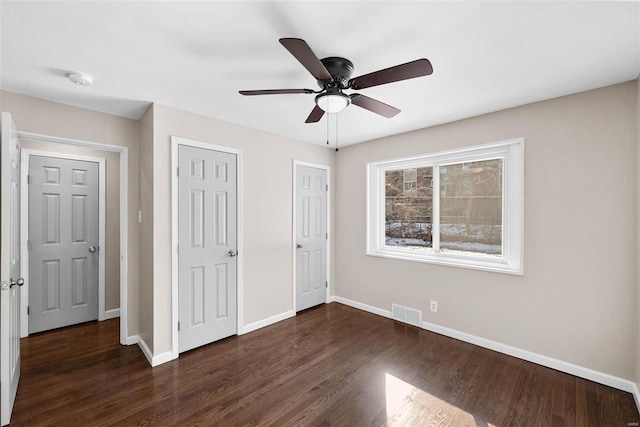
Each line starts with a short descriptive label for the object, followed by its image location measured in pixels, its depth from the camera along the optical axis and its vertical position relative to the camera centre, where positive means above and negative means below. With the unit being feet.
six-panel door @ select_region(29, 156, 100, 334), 10.37 -1.13
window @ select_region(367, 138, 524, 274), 9.12 +0.25
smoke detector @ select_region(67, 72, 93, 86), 6.65 +3.31
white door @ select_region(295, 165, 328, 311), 12.77 -1.08
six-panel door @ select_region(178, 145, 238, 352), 9.08 -1.13
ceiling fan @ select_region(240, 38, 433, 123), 4.64 +2.61
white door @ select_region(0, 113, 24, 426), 5.82 -1.41
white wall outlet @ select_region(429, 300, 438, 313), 10.62 -3.56
